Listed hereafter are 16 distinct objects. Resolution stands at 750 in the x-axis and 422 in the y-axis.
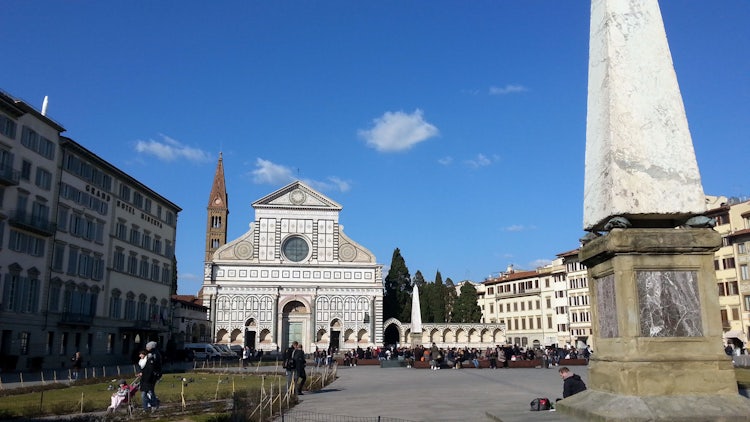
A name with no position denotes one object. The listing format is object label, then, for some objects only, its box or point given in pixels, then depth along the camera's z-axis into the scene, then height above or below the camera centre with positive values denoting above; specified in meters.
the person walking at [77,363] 29.58 -1.35
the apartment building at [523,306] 73.09 +3.42
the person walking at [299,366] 17.92 -0.93
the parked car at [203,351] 50.56 -1.41
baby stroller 12.78 -1.30
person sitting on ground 10.54 -0.91
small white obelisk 45.09 +0.83
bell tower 95.38 +18.45
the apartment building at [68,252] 31.89 +5.19
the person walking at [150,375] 13.33 -0.87
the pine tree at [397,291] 79.44 +5.69
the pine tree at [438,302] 79.00 +4.02
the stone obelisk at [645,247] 6.77 +0.98
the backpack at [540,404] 9.43 -1.10
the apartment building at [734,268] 44.41 +4.72
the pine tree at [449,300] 83.39 +4.54
